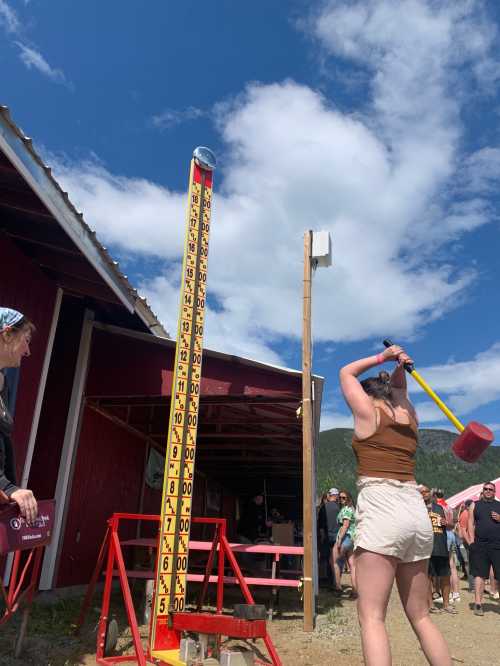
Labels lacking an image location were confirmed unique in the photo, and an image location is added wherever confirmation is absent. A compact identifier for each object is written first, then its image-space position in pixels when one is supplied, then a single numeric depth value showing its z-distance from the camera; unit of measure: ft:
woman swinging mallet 8.08
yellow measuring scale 13.74
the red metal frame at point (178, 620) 11.46
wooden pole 18.89
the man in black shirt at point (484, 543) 26.30
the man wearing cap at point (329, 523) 33.12
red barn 17.51
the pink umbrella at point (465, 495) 59.07
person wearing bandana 7.76
